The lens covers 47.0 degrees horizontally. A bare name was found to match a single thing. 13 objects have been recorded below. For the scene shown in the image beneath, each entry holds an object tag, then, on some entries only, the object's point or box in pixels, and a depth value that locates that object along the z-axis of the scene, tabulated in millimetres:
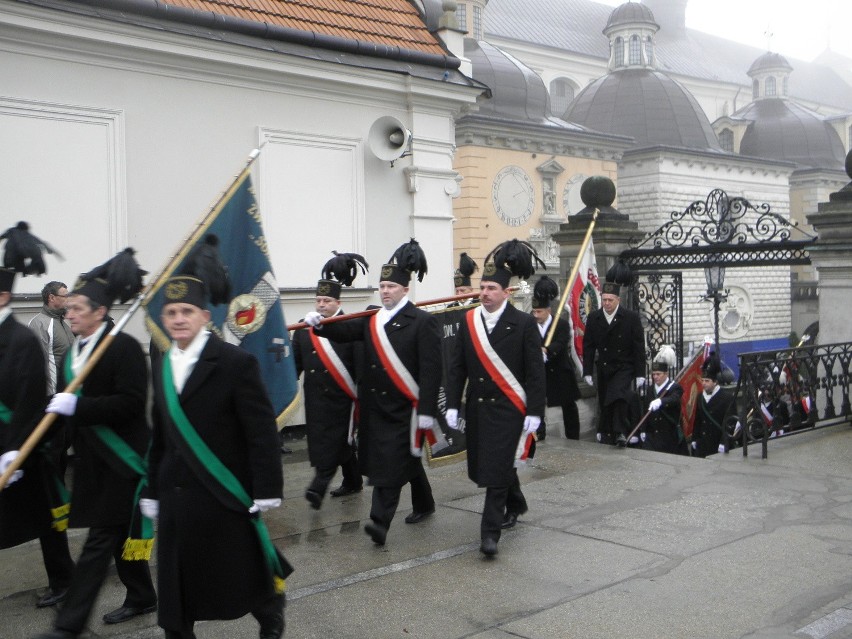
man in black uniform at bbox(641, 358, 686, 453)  10109
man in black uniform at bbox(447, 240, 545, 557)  6227
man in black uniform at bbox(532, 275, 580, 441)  9805
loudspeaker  10900
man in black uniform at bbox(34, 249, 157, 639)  4672
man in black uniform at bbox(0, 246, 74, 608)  4824
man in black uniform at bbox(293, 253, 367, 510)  7141
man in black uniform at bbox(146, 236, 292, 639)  4070
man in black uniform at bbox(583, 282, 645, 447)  9609
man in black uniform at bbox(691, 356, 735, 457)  10336
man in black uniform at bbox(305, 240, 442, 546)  6422
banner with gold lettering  5793
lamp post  11641
